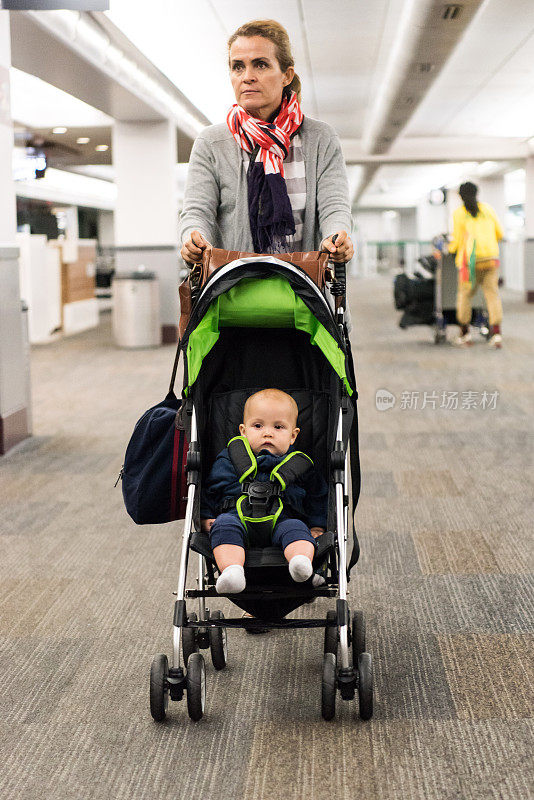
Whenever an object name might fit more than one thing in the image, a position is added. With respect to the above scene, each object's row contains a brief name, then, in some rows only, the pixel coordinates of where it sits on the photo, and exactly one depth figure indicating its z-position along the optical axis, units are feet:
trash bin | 33.71
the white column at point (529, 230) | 55.88
